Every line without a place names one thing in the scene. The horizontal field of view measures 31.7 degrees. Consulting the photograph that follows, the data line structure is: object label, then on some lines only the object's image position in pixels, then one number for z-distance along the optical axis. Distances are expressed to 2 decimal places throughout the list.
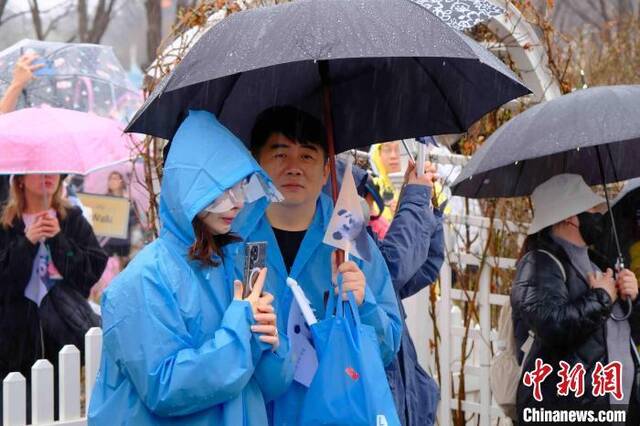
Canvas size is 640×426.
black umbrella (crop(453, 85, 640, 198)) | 5.15
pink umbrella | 5.92
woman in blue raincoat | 3.36
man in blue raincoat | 3.99
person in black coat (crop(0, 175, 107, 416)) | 6.18
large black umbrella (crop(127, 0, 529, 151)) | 3.69
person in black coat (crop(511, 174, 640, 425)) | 5.21
